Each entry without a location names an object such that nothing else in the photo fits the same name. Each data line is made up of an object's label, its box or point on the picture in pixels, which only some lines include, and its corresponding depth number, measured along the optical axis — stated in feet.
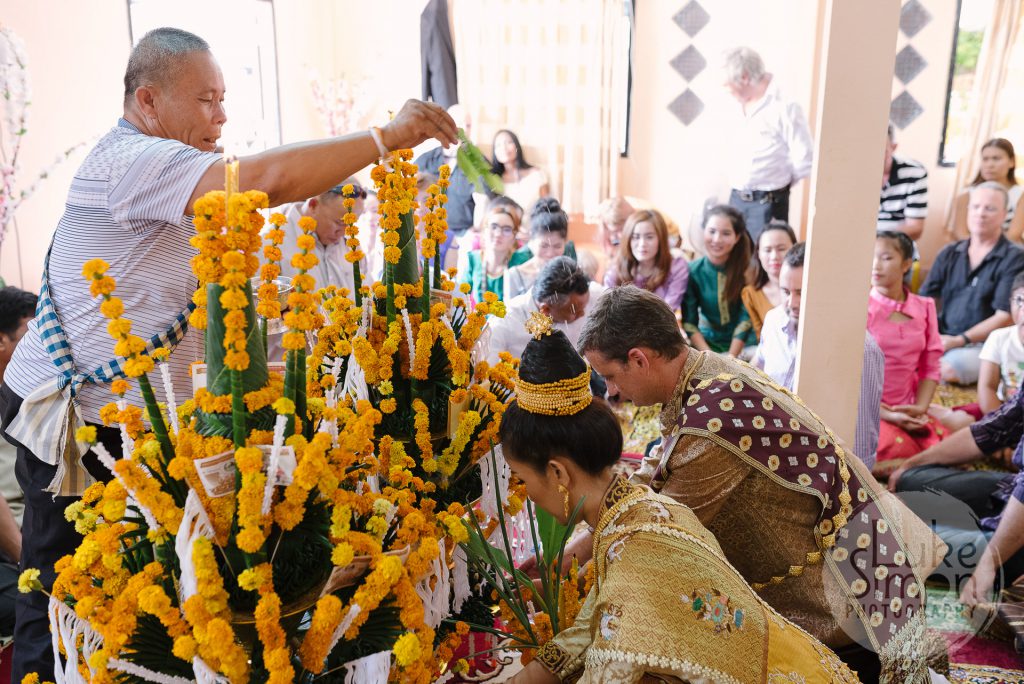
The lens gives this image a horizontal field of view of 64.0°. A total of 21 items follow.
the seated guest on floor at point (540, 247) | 13.99
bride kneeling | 4.05
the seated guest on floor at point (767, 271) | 13.88
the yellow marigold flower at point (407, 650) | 2.98
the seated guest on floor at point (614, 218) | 17.07
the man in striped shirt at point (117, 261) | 4.78
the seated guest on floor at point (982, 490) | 8.44
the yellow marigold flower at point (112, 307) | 2.85
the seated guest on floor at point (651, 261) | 14.74
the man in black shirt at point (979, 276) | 15.71
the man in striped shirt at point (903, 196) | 18.69
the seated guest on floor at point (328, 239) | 11.75
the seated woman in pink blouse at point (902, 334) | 12.06
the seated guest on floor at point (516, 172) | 21.31
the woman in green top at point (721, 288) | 14.69
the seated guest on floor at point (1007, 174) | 19.06
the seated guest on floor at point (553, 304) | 10.80
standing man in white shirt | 17.46
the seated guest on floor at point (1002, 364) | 11.98
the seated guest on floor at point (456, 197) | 20.88
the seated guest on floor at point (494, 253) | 14.84
